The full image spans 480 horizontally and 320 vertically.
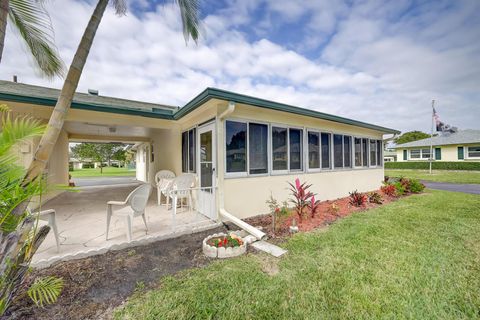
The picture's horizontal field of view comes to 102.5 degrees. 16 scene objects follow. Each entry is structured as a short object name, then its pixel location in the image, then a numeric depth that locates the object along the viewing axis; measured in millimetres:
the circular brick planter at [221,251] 3105
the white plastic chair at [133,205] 3389
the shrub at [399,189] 8110
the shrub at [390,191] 7934
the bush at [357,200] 6254
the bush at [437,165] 17658
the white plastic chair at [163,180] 5946
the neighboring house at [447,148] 19344
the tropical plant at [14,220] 1529
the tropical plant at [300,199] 4769
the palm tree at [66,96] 2404
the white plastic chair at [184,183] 5230
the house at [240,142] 4500
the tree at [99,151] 23411
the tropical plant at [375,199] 6757
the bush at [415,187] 8695
